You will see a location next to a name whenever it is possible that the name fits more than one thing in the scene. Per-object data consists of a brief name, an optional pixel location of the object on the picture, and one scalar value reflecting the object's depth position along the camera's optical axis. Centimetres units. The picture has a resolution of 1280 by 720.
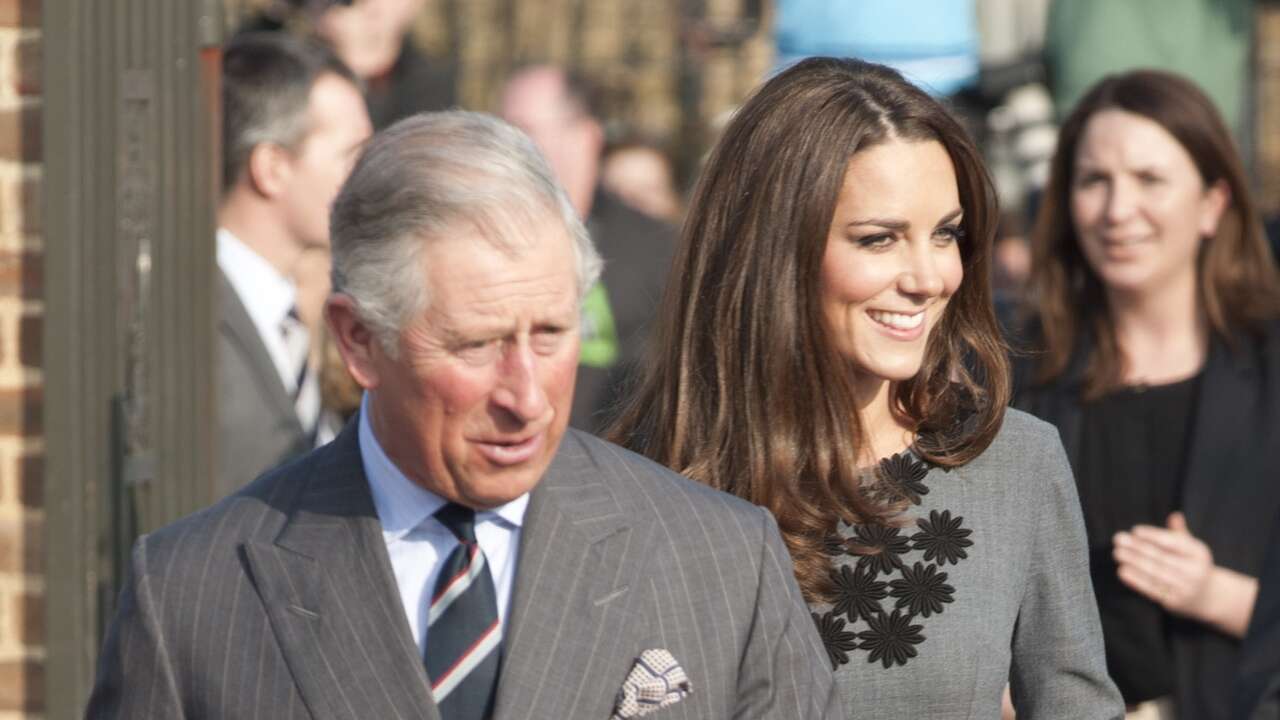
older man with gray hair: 562
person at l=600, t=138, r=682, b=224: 2147
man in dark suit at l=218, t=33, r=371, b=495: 1053
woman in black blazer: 1070
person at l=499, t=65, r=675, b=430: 1463
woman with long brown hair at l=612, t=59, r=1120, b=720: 733
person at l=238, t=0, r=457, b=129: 1575
